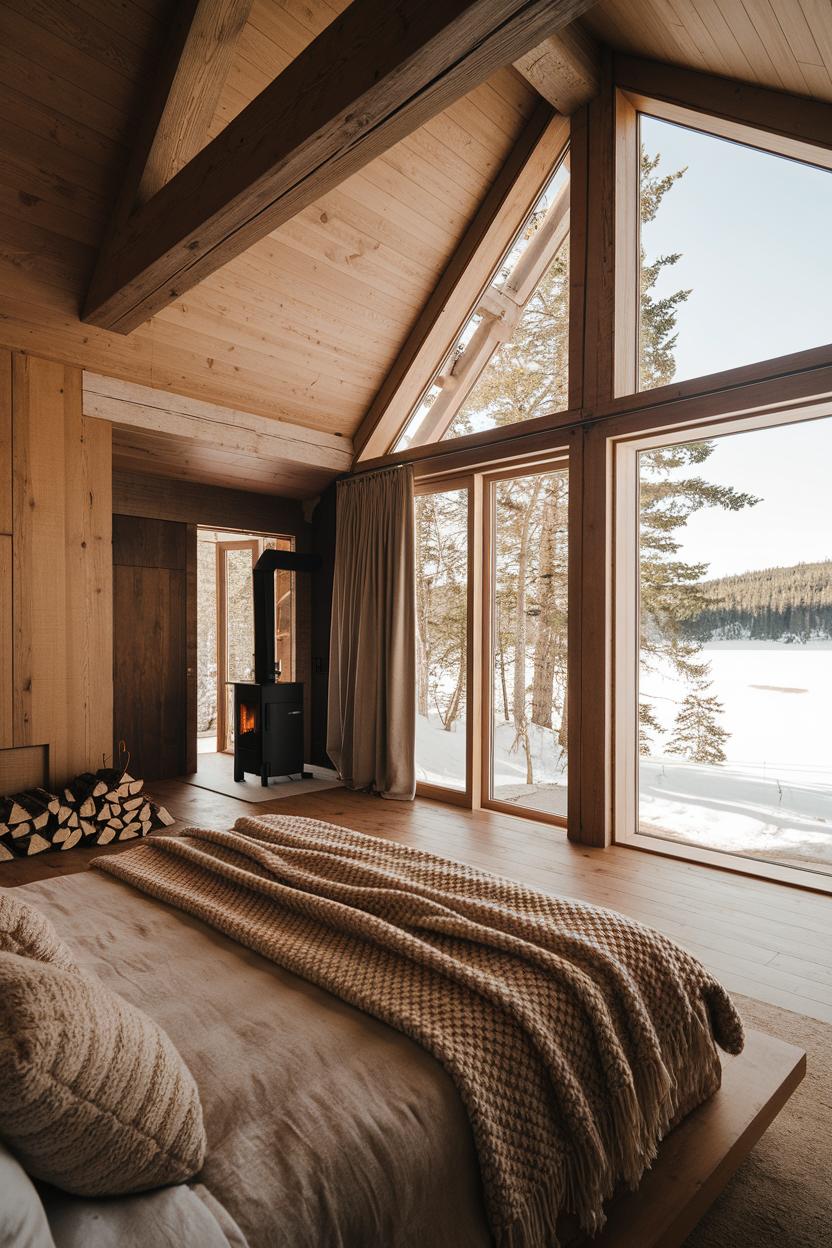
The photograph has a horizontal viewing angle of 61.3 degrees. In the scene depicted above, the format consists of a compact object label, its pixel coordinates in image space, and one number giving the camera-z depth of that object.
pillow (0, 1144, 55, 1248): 0.65
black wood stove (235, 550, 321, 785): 5.51
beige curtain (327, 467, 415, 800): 5.07
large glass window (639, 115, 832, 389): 3.39
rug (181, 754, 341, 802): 5.18
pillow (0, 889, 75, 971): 1.18
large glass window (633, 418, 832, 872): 3.43
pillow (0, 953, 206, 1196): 0.77
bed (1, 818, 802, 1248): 0.88
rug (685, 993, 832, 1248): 1.44
